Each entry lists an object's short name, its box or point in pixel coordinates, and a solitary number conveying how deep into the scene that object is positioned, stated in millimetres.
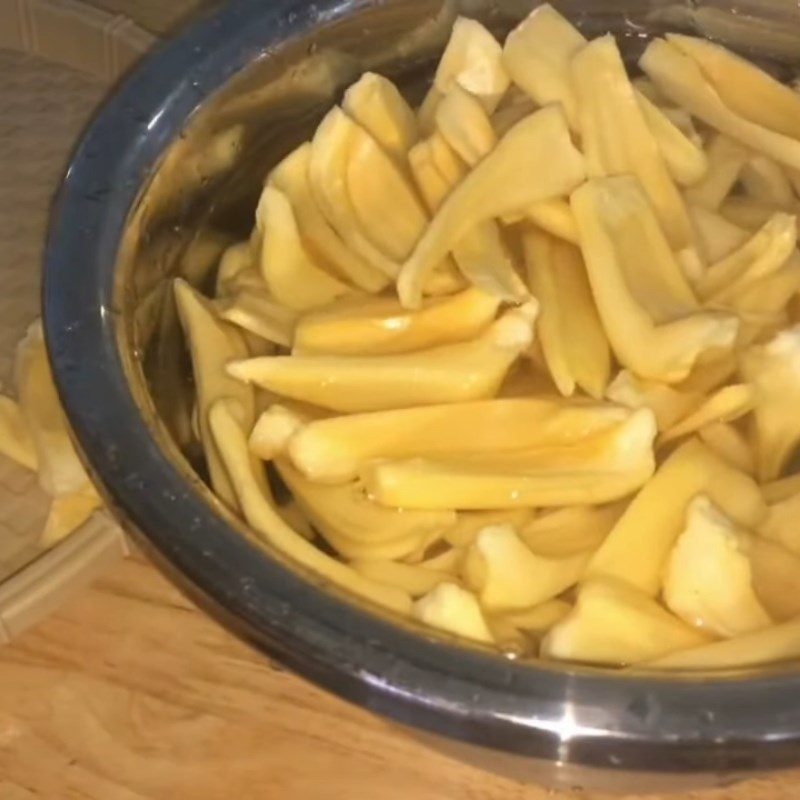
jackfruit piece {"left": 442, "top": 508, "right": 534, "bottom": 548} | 426
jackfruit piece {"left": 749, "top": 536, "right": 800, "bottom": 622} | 413
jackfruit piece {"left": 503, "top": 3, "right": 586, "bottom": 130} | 505
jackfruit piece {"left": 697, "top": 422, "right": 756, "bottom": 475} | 453
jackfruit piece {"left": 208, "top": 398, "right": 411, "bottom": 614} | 400
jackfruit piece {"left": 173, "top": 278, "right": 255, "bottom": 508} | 439
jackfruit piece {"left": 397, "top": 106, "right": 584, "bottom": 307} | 458
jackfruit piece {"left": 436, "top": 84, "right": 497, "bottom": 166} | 483
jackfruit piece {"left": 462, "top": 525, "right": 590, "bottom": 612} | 402
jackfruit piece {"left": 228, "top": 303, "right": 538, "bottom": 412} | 432
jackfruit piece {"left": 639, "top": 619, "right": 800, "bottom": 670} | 377
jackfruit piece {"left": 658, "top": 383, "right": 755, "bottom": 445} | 438
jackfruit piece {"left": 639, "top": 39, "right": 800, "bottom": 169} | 508
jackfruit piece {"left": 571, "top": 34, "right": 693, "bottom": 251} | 487
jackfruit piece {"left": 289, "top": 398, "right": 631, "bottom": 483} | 423
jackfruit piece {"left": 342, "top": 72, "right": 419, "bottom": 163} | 509
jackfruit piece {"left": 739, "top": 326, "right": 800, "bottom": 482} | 453
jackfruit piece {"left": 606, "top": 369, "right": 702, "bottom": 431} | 441
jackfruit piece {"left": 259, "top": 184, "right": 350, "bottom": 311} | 476
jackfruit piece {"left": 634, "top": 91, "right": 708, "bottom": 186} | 500
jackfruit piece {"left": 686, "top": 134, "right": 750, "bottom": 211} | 512
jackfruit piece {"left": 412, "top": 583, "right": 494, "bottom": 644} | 383
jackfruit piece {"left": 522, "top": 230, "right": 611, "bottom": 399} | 443
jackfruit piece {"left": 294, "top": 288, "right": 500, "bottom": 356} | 446
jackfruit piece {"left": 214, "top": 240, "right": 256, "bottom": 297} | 499
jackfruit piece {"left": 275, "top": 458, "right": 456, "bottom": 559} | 423
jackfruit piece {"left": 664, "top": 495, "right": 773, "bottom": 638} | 399
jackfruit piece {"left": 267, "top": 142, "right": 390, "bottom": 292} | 473
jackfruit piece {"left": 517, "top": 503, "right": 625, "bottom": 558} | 424
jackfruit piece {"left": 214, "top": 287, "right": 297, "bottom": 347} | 463
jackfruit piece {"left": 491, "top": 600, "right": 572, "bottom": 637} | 408
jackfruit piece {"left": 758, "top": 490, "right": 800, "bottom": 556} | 423
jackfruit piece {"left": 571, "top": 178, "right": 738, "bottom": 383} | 437
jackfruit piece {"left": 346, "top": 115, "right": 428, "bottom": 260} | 483
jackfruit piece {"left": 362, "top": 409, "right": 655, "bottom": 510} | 414
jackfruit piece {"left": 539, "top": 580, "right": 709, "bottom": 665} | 384
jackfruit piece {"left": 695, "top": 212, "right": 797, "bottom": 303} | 469
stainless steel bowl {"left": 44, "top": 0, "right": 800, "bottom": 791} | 339
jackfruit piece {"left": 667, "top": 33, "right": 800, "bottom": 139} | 524
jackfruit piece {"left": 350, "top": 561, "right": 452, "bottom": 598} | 416
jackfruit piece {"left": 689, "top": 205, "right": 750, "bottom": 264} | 492
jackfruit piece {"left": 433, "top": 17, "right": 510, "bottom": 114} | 528
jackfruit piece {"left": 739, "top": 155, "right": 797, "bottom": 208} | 525
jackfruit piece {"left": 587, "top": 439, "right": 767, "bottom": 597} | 409
